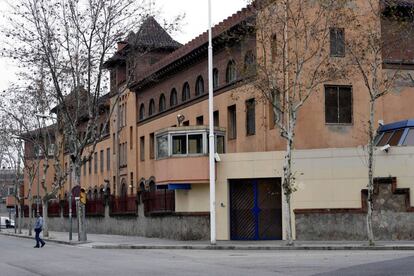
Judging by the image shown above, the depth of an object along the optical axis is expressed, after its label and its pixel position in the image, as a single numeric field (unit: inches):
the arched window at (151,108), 2333.9
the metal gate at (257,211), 1417.3
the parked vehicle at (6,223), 3802.4
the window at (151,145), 2345.0
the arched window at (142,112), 2438.5
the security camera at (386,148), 1311.6
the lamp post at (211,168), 1269.7
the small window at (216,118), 1830.7
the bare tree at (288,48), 1218.6
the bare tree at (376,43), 1171.3
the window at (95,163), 3091.8
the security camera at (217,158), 1435.0
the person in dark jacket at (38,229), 1472.6
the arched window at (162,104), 2241.6
